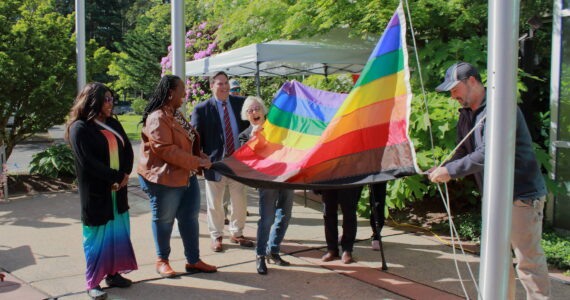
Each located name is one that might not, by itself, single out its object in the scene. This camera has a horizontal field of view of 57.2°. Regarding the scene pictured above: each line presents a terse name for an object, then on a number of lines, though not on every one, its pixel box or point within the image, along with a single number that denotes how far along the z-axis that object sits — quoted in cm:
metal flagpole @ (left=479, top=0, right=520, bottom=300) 265
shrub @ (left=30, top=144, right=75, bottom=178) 1012
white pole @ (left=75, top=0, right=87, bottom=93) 966
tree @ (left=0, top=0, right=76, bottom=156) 953
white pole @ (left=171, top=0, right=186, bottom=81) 637
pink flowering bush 1579
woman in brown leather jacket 456
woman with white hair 505
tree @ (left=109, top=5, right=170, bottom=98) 3874
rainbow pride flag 353
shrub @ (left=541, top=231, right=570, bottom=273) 533
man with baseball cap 347
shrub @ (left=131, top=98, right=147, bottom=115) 3569
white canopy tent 822
